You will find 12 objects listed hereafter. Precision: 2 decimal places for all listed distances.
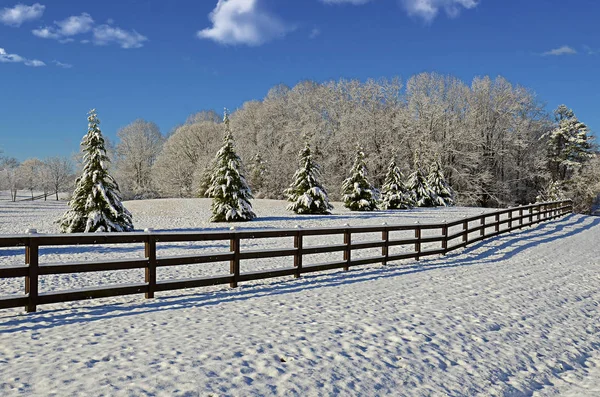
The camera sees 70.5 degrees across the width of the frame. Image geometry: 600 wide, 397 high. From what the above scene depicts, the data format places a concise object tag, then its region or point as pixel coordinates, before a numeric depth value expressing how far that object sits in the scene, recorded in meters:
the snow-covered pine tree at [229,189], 26.52
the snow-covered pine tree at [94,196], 19.83
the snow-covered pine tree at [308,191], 30.08
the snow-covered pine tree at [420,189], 39.28
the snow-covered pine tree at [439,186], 40.56
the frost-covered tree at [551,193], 47.06
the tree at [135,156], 62.25
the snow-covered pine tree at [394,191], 35.56
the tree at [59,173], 70.96
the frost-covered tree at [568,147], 52.12
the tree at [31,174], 76.75
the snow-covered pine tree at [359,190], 33.19
